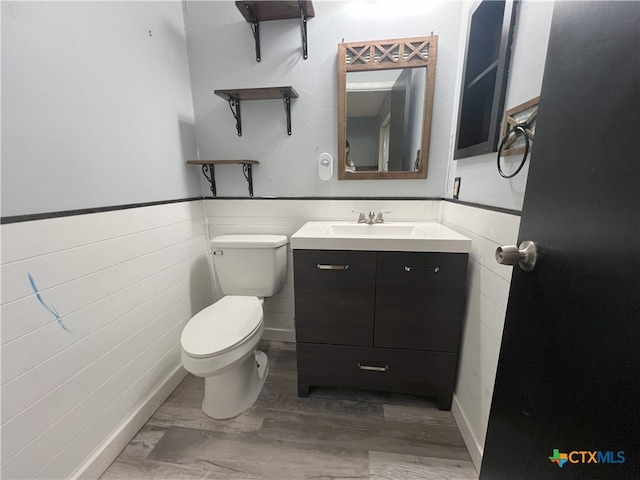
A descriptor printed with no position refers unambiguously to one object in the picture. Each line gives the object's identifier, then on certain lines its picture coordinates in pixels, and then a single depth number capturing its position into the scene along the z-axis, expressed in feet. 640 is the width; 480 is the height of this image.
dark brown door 1.15
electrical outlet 4.34
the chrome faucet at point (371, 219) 4.92
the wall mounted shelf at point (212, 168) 4.90
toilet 3.63
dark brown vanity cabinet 3.66
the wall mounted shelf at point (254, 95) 4.55
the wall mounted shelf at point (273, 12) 4.26
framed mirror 4.47
